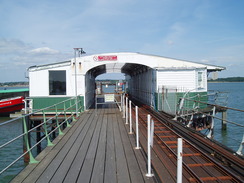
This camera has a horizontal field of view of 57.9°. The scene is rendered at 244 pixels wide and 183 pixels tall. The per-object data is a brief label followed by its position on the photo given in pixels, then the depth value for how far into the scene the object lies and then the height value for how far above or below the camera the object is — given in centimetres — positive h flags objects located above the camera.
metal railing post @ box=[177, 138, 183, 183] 302 -114
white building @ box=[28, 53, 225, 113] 1353 +76
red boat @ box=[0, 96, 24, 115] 2921 -230
